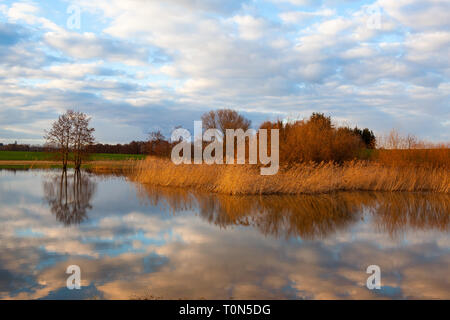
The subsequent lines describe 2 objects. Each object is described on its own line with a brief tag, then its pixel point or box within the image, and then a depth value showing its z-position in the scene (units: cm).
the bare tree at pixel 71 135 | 2386
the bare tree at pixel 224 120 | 3612
